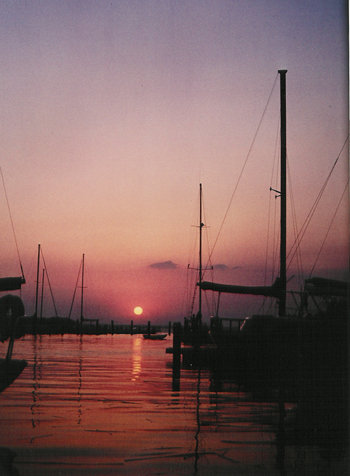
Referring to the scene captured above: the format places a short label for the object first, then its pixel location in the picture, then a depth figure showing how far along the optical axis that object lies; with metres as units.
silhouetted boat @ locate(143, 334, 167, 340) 66.05
